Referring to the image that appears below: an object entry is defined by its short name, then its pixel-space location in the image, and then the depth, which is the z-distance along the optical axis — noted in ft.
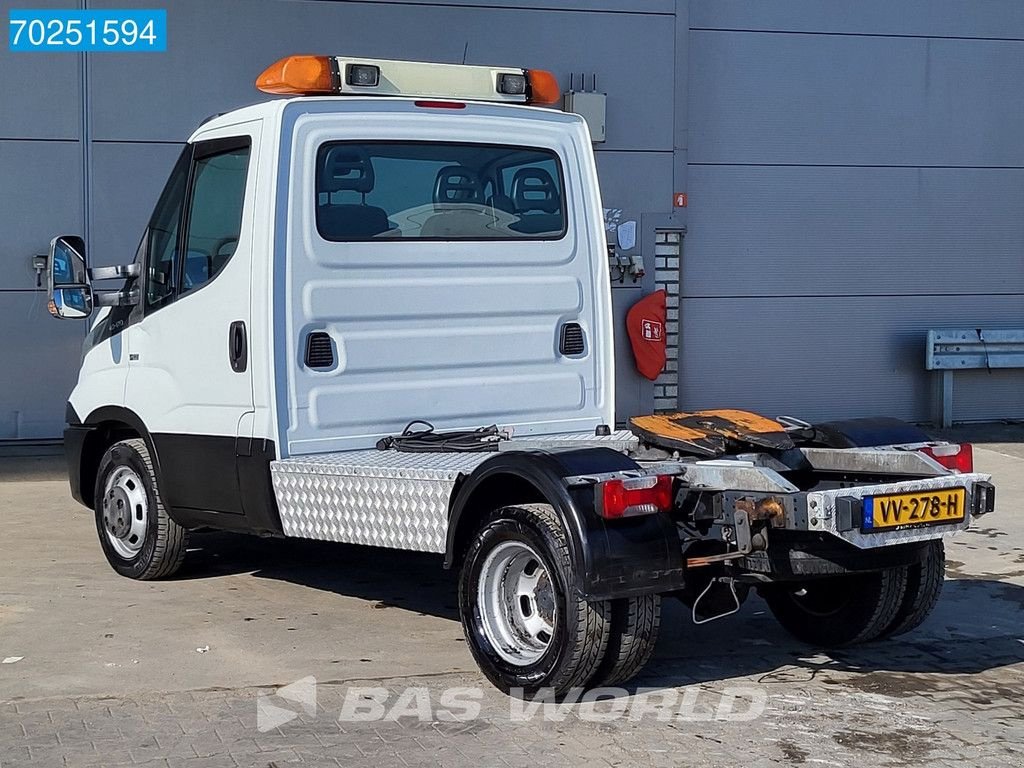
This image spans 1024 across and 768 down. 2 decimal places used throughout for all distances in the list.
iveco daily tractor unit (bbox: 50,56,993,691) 17.40
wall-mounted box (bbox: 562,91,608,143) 43.45
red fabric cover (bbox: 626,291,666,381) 44.91
